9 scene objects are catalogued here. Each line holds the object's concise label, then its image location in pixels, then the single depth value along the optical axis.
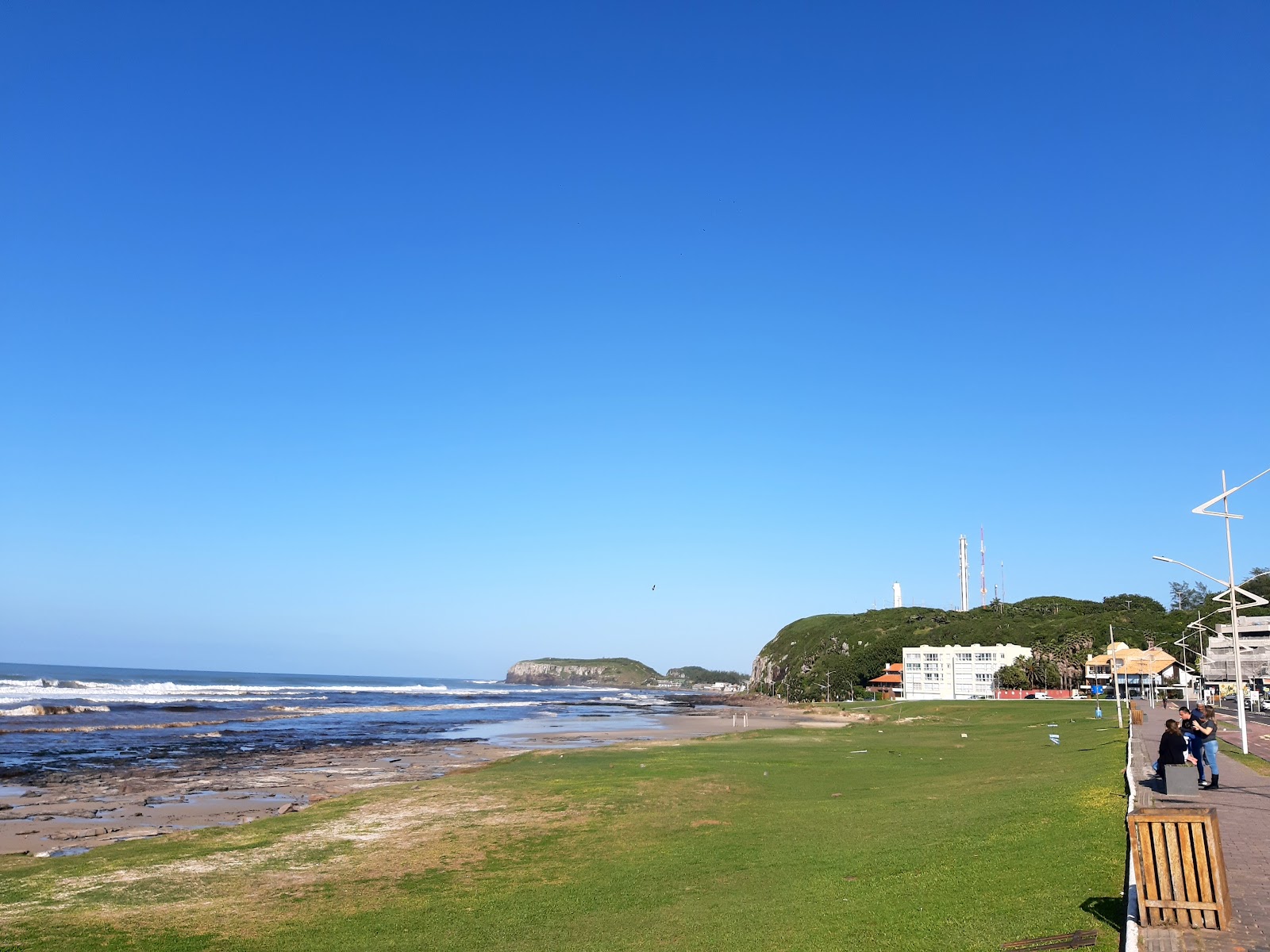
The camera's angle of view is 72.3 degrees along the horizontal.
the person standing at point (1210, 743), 21.20
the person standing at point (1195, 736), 22.53
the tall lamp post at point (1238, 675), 29.81
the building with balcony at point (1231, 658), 100.65
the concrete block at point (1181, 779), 19.64
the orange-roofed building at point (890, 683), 143.75
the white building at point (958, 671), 123.06
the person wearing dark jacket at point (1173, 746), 20.62
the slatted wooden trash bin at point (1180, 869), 10.54
